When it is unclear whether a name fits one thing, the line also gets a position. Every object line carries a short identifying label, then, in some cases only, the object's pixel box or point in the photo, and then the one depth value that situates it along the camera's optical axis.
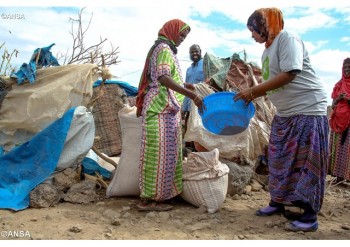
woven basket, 5.35
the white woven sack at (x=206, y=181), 3.54
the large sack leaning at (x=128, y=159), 3.84
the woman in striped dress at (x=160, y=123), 3.47
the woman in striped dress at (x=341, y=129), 5.20
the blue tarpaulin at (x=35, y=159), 3.89
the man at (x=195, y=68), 6.66
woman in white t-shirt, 2.97
